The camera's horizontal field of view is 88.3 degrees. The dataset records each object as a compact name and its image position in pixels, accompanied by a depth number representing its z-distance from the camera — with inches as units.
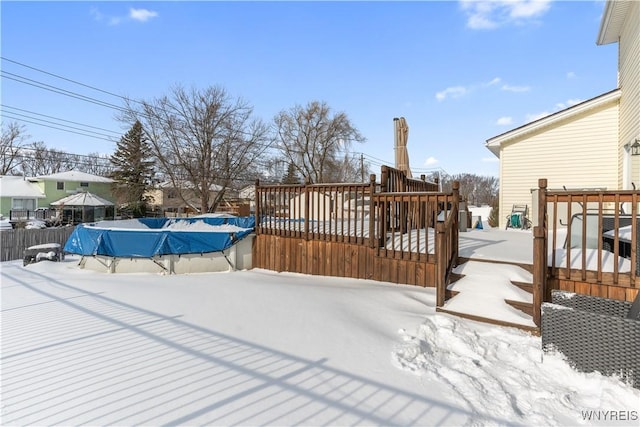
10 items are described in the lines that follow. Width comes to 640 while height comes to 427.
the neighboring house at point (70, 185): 1083.3
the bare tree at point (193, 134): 845.2
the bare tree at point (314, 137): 1194.6
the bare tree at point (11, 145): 1225.4
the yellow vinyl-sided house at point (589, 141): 287.4
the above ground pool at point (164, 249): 249.0
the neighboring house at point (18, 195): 1012.5
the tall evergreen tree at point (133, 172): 987.3
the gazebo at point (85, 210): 804.6
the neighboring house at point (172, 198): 900.0
